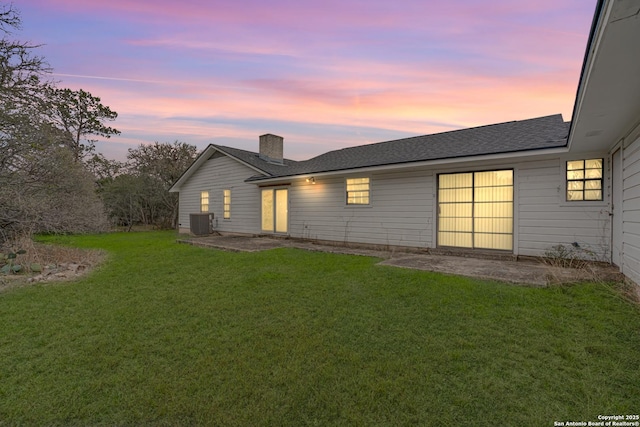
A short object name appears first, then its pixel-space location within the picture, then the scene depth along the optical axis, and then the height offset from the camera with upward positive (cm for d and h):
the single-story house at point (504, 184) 343 +67
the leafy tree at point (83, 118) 1982 +670
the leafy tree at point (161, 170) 1925 +270
